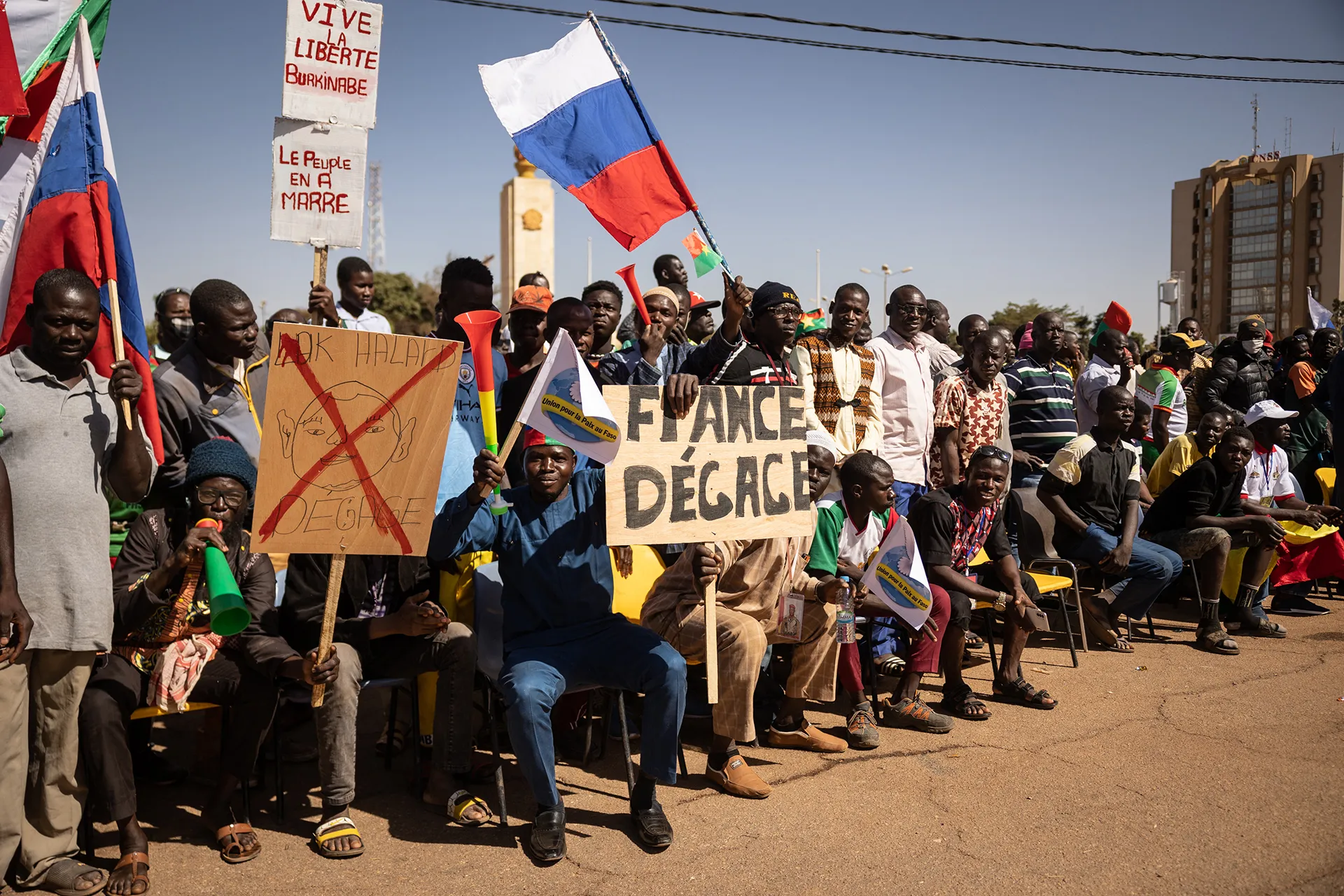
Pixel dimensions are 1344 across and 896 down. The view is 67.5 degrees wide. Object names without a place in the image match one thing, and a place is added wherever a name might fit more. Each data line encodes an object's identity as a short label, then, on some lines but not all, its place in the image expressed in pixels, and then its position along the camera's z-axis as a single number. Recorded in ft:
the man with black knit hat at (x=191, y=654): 13.51
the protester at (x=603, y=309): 22.91
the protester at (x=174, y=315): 26.27
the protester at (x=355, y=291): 27.27
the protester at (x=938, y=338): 30.78
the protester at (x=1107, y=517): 25.90
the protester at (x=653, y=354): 21.53
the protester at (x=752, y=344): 19.01
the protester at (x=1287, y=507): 29.84
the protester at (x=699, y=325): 31.30
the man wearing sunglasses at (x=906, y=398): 24.70
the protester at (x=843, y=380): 23.39
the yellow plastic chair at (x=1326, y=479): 32.40
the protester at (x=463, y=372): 17.43
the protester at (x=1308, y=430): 33.47
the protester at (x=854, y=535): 19.19
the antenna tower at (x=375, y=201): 257.14
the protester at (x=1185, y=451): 28.17
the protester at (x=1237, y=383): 35.78
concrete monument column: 101.71
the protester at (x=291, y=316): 25.25
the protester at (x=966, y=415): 25.54
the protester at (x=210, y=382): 16.33
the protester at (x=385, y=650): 14.70
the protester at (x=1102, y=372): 31.85
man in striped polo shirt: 27.99
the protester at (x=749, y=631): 16.69
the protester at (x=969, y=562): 20.97
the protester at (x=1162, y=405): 33.22
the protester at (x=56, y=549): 12.76
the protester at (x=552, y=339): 19.42
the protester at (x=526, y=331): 21.25
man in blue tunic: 14.47
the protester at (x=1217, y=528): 27.27
